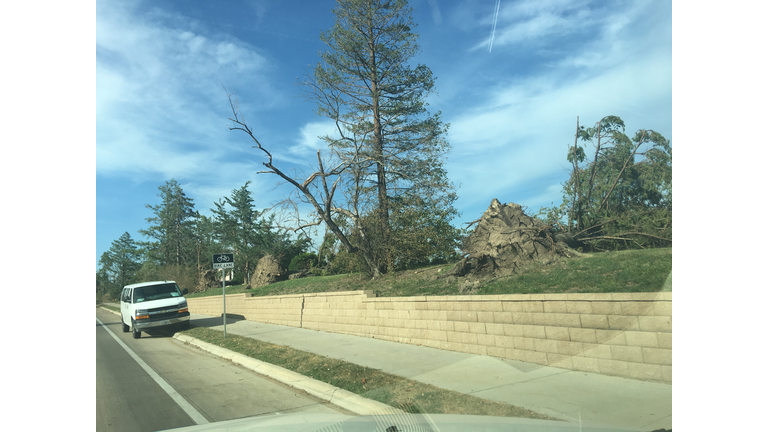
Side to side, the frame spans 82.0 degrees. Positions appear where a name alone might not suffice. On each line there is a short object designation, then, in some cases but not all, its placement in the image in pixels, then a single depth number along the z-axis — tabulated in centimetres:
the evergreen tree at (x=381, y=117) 1486
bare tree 1467
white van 1630
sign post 1414
